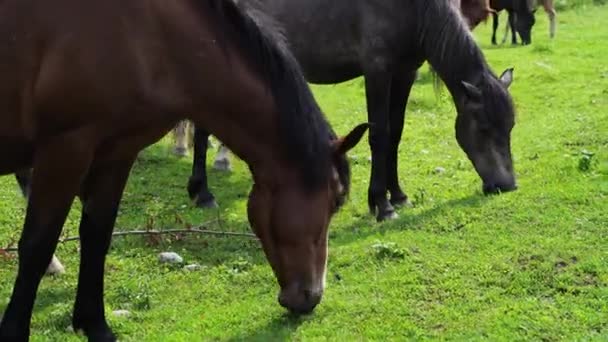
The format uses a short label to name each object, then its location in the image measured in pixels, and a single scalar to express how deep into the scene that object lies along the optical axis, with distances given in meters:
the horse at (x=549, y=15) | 21.03
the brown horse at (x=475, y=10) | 11.98
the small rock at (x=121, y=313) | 4.83
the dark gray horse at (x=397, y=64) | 6.60
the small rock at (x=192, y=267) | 5.57
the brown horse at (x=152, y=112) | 3.66
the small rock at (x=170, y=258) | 5.70
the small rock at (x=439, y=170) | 8.21
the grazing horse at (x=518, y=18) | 20.03
